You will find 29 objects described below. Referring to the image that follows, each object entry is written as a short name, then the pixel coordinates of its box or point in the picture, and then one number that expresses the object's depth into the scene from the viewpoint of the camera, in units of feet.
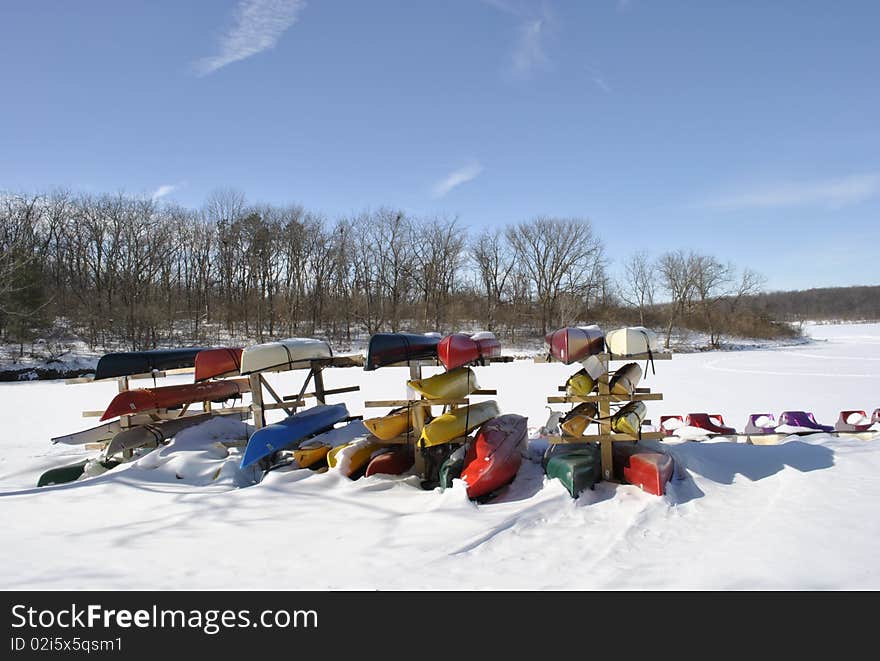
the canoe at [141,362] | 24.54
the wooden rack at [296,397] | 23.12
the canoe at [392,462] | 19.04
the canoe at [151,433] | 23.91
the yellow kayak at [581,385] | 18.81
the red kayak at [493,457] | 16.37
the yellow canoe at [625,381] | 18.74
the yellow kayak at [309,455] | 19.99
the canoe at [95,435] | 25.31
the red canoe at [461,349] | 19.48
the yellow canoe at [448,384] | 19.43
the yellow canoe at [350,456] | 19.01
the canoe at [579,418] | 18.03
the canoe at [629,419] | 17.75
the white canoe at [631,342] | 18.85
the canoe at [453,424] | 18.62
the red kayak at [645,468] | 15.46
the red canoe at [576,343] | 18.79
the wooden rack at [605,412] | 17.46
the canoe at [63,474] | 21.50
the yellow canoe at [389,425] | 20.01
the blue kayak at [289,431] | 19.86
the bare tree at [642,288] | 162.91
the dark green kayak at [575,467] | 15.93
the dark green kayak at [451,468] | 17.35
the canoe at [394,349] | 20.92
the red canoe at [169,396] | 25.39
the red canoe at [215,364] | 23.48
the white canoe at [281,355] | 22.30
